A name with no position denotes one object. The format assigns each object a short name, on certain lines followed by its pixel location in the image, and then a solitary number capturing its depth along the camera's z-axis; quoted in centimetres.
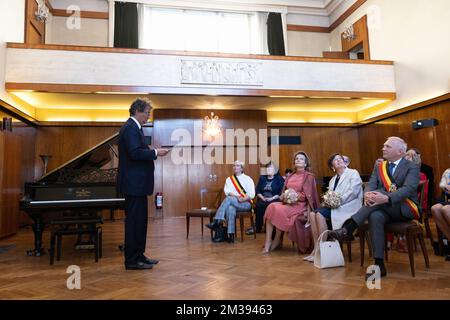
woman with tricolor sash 454
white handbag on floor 287
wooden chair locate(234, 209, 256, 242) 458
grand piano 362
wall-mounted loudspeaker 674
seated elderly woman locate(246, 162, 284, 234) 541
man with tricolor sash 264
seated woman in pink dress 360
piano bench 333
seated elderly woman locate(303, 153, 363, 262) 324
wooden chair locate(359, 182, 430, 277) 261
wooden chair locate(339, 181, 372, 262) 307
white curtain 938
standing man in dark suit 290
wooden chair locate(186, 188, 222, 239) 483
